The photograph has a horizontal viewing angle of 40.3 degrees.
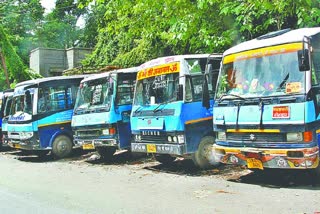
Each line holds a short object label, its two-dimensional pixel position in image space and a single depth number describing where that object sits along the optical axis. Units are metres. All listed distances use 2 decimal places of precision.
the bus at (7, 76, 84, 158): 13.43
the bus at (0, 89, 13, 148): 15.45
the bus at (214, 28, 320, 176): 7.01
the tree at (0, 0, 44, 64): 35.38
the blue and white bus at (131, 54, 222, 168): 9.18
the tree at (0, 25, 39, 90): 25.23
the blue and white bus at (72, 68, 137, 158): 11.48
